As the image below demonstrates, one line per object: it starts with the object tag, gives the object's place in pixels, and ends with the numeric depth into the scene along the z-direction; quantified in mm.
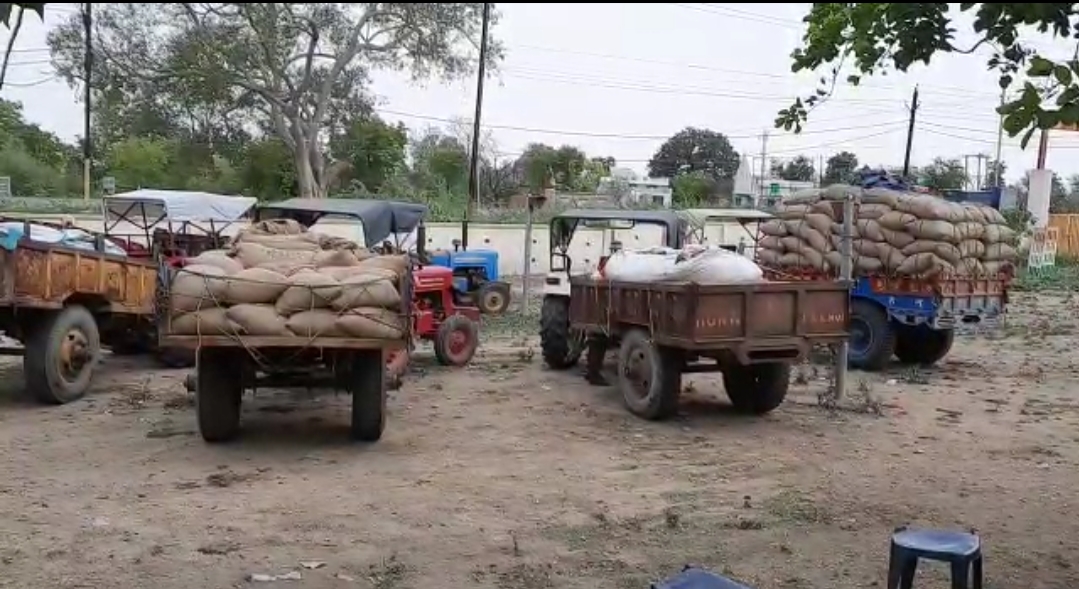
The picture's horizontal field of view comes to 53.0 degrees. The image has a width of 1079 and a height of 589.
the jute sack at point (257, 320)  7246
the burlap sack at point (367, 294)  7371
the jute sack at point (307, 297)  7367
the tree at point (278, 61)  26781
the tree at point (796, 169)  57031
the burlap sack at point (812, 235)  12945
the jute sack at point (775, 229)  13555
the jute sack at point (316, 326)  7316
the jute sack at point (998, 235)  12750
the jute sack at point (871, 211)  12453
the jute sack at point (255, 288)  7367
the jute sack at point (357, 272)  7613
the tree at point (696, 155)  58750
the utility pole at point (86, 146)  26969
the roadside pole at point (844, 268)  9902
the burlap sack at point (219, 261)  7625
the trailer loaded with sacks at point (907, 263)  12062
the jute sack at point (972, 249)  12289
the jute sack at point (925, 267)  11930
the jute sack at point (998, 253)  12773
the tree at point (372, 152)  35469
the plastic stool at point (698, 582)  3617
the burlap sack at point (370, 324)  7320
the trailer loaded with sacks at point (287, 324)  7285
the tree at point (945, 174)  39625
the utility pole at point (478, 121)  27688
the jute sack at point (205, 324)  7246
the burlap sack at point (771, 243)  13598
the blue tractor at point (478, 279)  17047
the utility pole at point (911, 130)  37750
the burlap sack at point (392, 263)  8000
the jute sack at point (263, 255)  8008
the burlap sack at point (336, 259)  7969
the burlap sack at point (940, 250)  12000
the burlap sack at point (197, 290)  7305
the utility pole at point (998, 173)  41038
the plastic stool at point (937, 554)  3922
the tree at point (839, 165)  44919
